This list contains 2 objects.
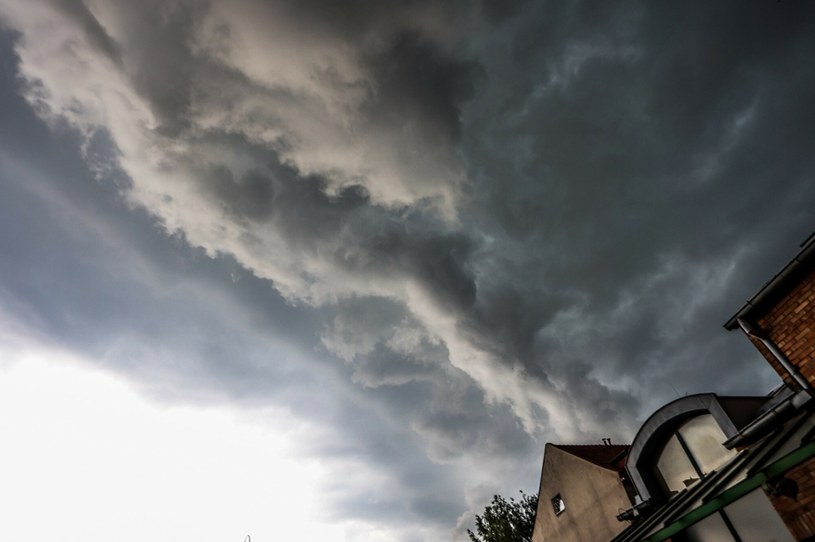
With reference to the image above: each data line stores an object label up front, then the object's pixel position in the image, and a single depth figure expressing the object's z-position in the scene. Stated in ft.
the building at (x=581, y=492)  55.47
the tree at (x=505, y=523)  111.14
